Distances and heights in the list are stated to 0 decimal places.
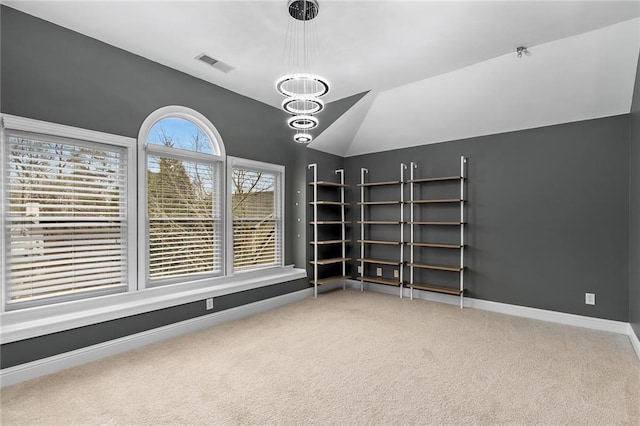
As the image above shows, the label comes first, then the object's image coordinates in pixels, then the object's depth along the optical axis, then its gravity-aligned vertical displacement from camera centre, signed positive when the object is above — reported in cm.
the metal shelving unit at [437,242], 468 -36
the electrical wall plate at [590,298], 384 -103
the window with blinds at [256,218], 459 -3
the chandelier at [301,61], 259 +176
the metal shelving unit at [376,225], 532 -27
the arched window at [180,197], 357 +25
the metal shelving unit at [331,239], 530 -29
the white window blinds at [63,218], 274 +0
